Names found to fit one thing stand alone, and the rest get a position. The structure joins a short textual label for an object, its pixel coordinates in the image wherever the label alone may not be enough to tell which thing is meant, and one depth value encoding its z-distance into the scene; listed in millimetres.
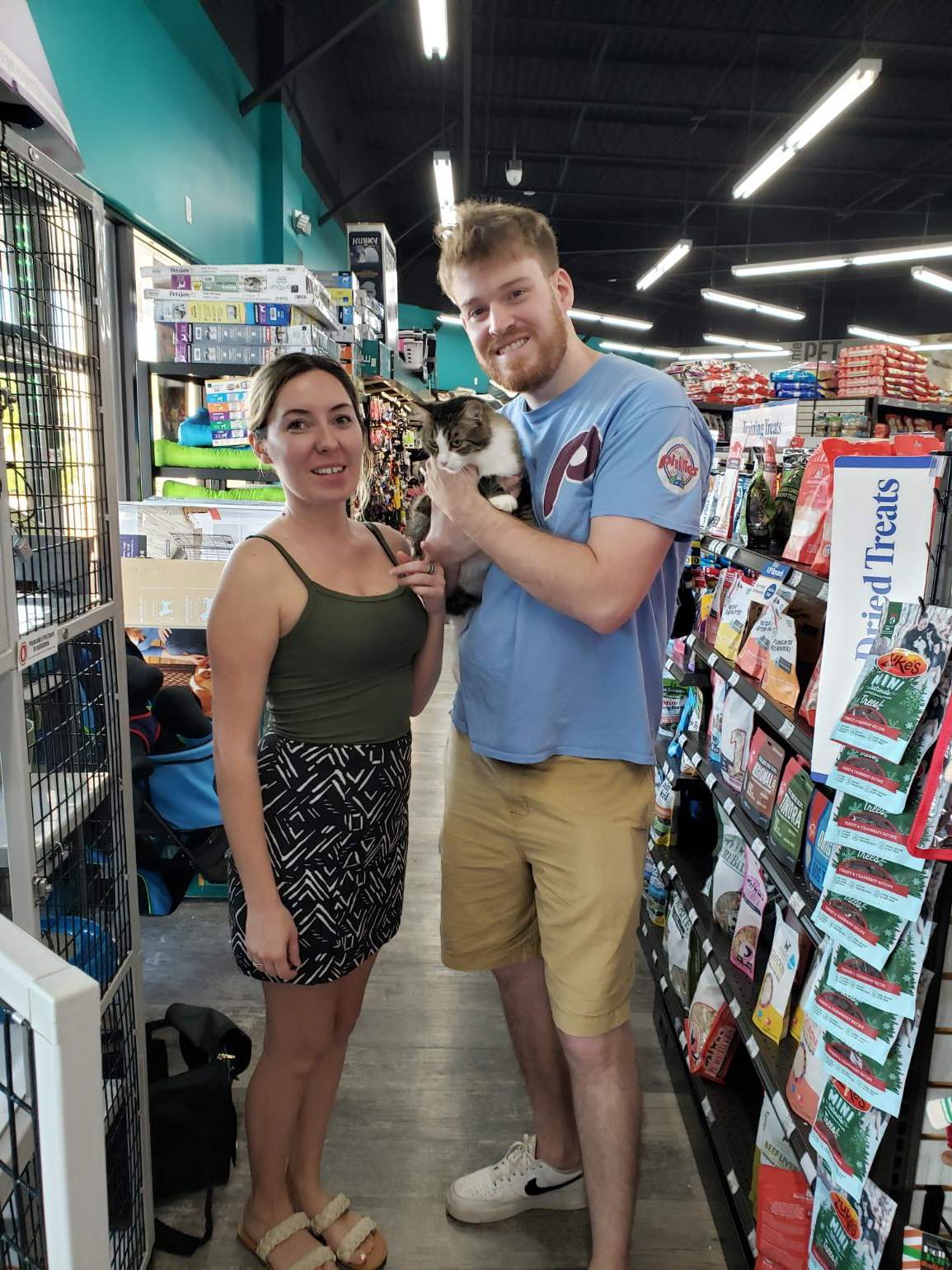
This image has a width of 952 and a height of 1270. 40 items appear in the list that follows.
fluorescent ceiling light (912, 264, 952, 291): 12617
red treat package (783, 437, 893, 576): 1993
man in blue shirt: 1505
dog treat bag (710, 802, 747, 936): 2426
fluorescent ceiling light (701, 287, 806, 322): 14891
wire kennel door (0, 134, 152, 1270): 1263
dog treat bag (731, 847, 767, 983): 2191
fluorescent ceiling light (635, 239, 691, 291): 12477
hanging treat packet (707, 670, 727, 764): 2639
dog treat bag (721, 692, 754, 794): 2420
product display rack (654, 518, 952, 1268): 1282
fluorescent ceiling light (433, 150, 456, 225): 8914
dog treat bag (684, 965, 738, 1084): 2307
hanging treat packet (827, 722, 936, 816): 1259
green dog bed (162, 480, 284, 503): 4047
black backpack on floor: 1977
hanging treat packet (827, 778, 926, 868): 1270
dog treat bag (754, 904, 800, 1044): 1902
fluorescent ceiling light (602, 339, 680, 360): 24547
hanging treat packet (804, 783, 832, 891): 1812
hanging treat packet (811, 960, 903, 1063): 1288
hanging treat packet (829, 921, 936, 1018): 1240
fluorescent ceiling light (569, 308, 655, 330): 18828
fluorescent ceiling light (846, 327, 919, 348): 18641
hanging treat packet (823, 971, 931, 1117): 1256
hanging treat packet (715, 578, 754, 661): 2520
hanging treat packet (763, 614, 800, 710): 2107
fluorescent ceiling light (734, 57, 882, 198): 6453
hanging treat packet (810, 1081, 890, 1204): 1323
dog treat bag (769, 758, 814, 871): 1945
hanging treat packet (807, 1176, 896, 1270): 1303
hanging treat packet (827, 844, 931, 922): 1239
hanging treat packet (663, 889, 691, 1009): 2621
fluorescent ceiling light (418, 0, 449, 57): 5762
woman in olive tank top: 1535
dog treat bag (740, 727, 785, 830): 2189
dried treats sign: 1517
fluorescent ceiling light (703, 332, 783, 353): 22422
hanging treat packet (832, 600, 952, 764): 1258
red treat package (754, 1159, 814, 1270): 1675
